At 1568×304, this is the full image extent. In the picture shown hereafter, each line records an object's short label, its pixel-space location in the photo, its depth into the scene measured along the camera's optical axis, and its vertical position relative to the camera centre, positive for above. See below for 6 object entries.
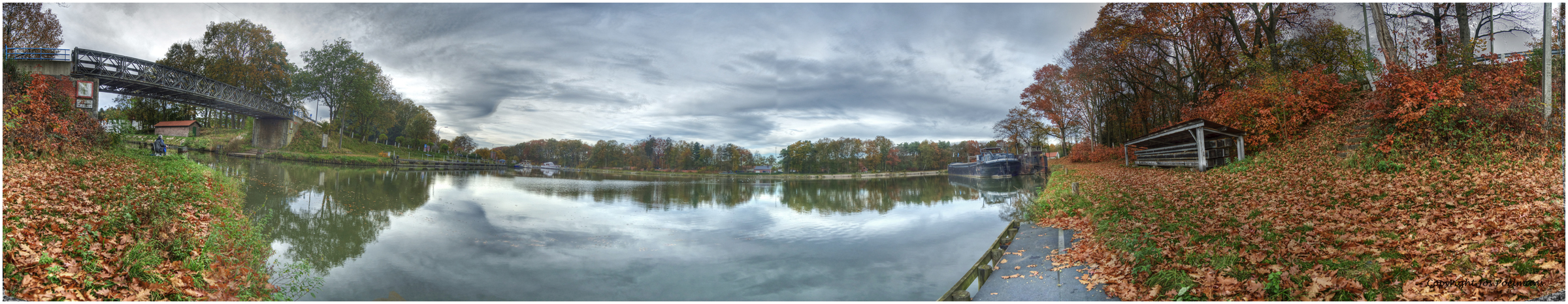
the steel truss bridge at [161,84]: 7.61 +1.65
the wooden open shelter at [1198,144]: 10.10 +0.46
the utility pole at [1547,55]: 3.83 +0.90
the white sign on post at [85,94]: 7.55 +1.24
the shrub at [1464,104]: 5.50 +0.73
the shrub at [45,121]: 5.86 +0.69
